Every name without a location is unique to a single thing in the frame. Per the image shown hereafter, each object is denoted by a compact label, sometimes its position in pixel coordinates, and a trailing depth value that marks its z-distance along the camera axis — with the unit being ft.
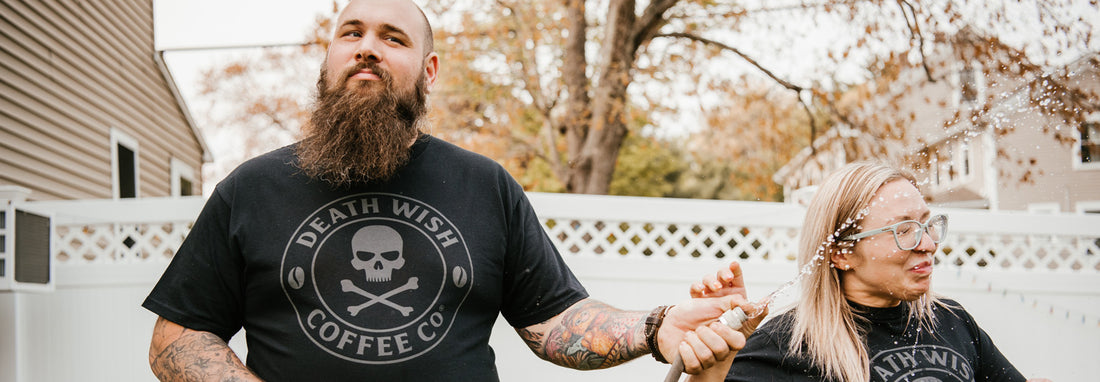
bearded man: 5.22
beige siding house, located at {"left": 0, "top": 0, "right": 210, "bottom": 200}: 18.88
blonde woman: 6.45
